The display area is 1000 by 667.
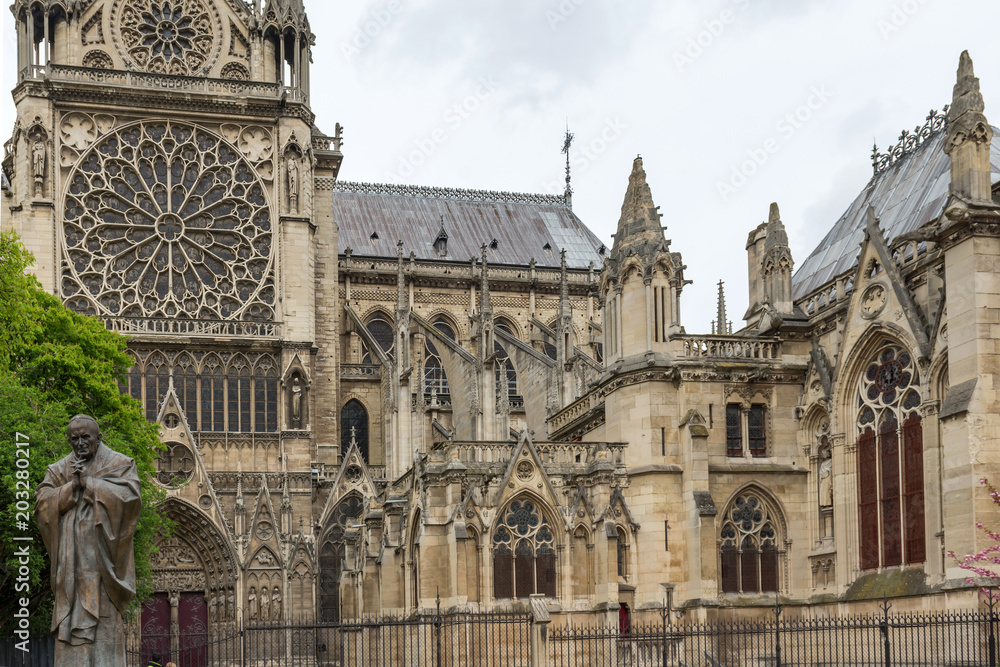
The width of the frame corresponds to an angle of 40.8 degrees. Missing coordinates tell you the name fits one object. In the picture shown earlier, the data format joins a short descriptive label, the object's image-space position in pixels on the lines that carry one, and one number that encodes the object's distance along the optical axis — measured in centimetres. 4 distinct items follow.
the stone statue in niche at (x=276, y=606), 4288
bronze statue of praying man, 1012
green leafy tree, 2464
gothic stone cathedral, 2688
